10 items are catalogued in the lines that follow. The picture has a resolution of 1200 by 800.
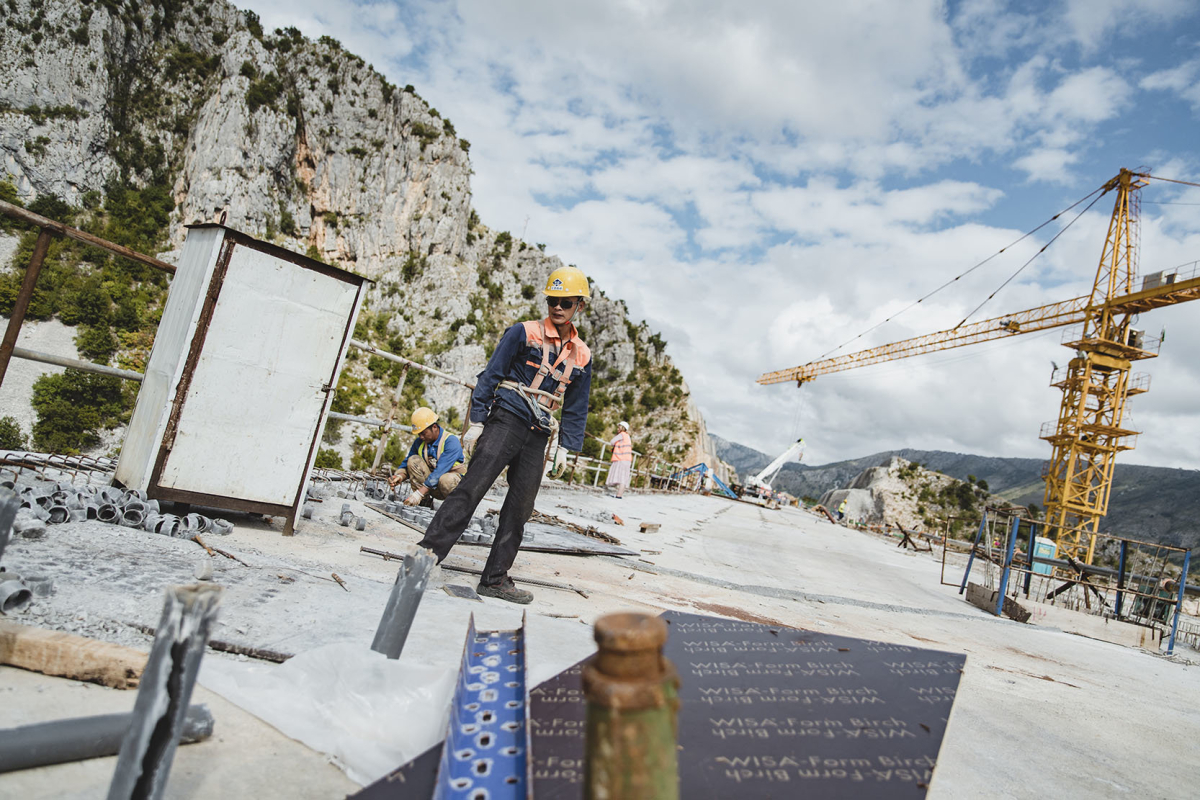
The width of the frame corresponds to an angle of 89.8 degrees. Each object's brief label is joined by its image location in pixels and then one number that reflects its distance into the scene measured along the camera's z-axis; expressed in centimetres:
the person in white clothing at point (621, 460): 1649
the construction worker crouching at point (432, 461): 621
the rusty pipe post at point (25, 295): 296
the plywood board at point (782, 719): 124
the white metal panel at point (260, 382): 373
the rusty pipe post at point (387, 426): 657
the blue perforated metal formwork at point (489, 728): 108
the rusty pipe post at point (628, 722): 62
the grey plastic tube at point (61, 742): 111
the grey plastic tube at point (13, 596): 175
